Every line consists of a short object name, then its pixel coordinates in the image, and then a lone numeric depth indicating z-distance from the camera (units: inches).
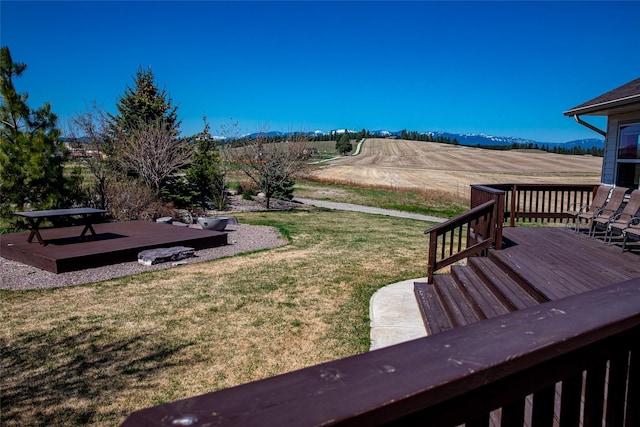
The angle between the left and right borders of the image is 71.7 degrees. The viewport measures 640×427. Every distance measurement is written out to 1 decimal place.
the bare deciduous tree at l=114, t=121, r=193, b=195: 632.4
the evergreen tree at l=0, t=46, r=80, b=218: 433.4
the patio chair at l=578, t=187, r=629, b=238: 297.9
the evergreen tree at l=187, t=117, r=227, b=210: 779.4
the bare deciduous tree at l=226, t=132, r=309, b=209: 812.0
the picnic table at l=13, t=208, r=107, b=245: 363.3
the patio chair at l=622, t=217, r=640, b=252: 249.2
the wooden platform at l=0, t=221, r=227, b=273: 339.5
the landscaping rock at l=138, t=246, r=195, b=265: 362.6
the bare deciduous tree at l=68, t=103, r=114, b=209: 561.5
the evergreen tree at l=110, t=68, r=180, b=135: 771.4
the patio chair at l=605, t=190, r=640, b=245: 268.7
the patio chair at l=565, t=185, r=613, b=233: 331.9
